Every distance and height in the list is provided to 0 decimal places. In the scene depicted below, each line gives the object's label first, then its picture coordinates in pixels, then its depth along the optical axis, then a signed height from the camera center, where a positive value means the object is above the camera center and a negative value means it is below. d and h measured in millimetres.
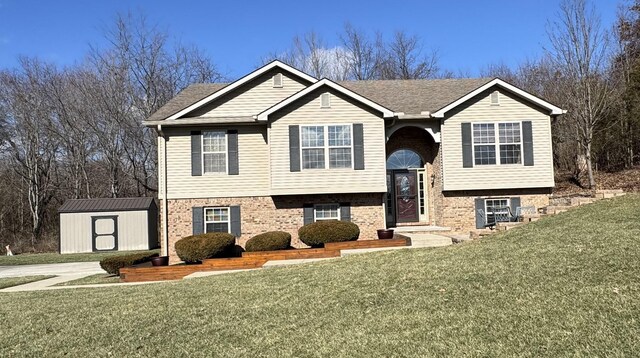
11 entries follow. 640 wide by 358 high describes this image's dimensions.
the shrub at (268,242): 15320 -1564
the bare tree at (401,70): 39062 +9516
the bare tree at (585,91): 22734 +4532
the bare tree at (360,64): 39156 +10166
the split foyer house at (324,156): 16469 +1171
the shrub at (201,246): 14930 -1605
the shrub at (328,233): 15141 -1316
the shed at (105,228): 25172 -1598
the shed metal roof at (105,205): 25312 -390
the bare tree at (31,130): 33844 +4896
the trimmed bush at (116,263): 14555 -1971
